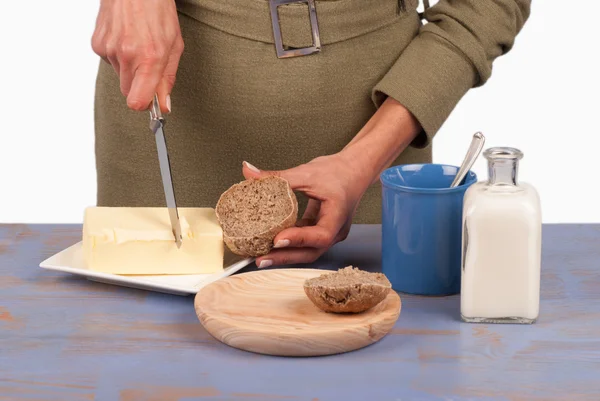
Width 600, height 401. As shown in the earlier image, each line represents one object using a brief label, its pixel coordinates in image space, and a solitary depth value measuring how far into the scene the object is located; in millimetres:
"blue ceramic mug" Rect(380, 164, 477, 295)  1405
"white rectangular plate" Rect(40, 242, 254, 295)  1416
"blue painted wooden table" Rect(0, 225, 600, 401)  1245
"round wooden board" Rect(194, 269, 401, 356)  1293
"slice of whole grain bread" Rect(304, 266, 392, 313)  1316
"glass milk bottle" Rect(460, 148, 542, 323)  1330
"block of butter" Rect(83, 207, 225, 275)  1438
